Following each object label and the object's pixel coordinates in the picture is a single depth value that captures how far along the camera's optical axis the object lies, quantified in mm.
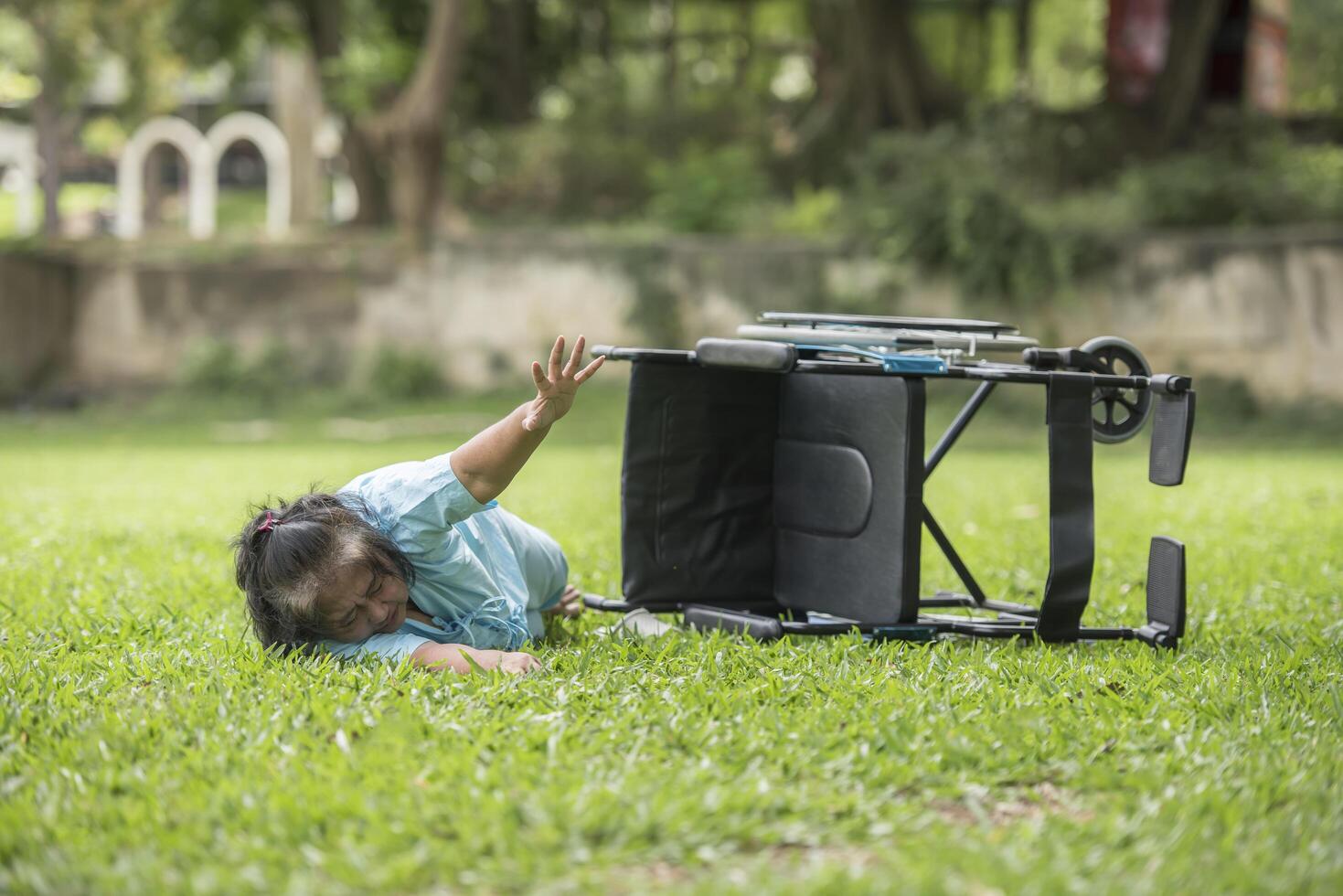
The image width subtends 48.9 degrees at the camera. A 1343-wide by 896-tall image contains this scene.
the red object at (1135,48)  19531
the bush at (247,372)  16406
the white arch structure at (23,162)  32125
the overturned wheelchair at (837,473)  3945
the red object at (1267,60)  19969
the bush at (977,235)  14461
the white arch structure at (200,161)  27188
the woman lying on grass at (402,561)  3582
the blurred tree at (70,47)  19094
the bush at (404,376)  15938
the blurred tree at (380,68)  16703
